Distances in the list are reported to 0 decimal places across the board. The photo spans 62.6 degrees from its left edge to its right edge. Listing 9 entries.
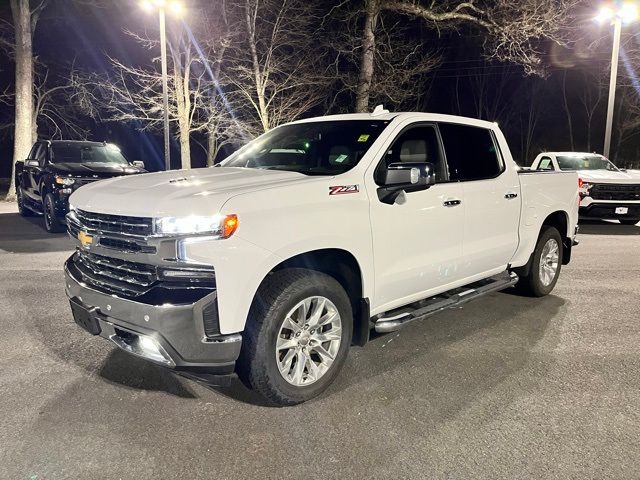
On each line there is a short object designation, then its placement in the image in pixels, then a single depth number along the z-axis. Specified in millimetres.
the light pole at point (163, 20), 15836
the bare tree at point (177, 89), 20031
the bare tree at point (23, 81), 18328
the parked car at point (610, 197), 11711
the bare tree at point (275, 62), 20031
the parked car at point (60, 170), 10102
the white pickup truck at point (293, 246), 3070
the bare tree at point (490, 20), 16766
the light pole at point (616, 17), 16109
